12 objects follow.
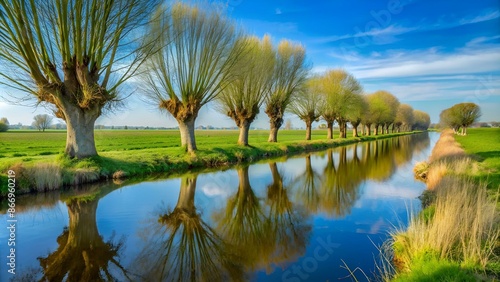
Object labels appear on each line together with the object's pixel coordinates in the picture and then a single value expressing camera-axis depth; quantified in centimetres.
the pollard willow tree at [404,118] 10675
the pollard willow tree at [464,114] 6606
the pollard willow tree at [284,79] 3225
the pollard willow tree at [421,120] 15262
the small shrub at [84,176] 1328
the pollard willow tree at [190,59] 1955
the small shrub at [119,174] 1520
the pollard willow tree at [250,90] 2775
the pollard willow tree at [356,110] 4906
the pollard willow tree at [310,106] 4334
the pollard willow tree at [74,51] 1256
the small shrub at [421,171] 1604
